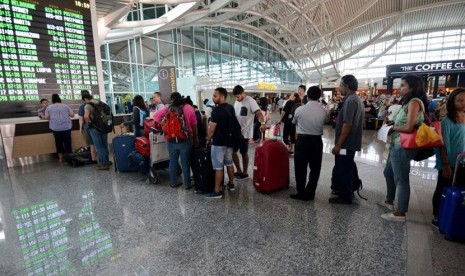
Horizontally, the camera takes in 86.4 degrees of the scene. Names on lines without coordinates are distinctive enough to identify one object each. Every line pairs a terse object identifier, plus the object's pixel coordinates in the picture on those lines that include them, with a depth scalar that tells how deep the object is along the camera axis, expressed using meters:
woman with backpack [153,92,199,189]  3.63
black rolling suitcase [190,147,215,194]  3.66
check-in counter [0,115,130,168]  5.75
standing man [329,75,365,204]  2.97
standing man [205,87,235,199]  3.39
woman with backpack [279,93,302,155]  5.54
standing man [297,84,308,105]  5.47
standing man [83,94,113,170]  5.00
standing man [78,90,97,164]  5.11
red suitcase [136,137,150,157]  4.39
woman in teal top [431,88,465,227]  2.43
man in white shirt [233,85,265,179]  4.17
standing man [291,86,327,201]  3.22
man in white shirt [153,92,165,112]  5.46
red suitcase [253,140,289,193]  3.57
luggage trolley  4.23
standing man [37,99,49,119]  6.07
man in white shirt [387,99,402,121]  7.34
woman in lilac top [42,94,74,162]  5.73
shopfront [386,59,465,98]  12.90
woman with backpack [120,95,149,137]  5.01
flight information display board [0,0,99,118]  5.63
